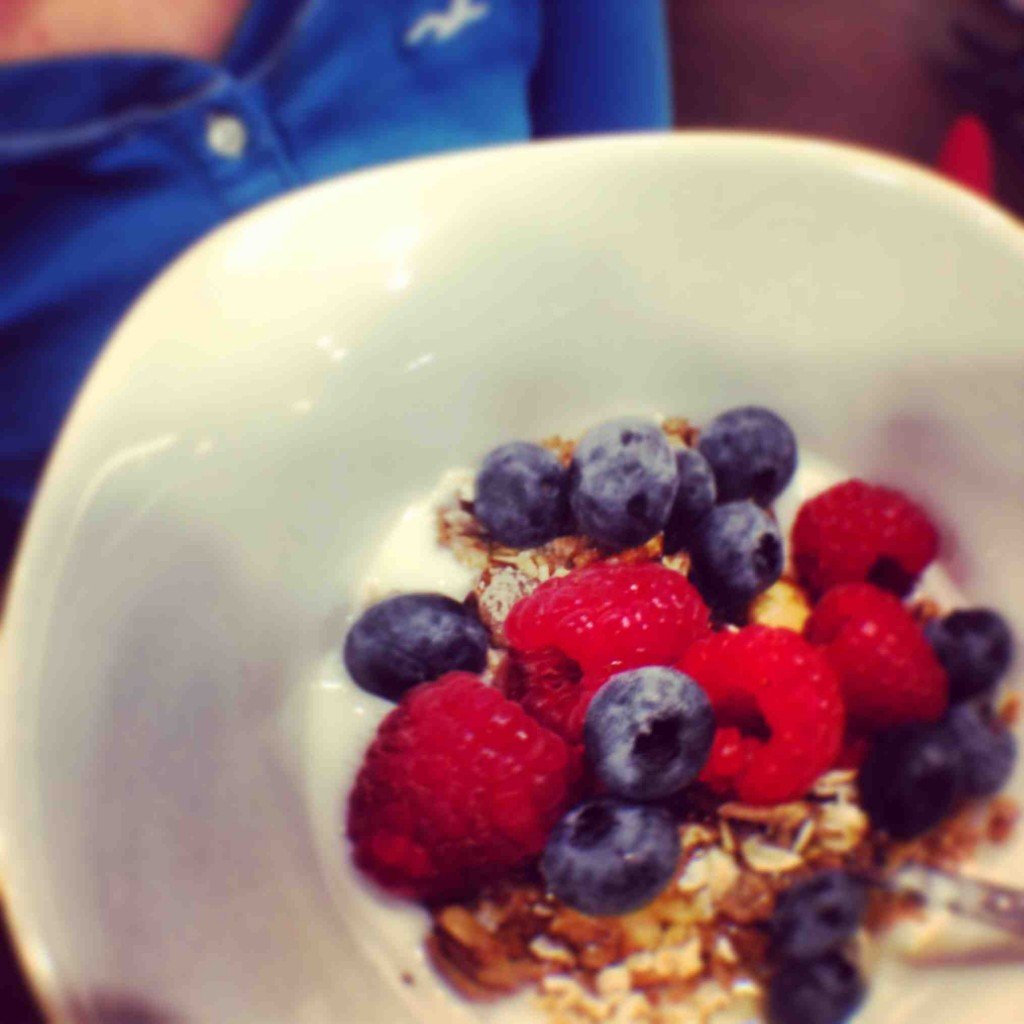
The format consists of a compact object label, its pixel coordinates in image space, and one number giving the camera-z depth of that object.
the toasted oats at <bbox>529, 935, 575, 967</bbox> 0.13
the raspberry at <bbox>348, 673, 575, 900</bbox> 0.13
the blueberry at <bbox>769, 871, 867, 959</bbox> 0.13
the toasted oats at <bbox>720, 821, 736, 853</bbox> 0.13
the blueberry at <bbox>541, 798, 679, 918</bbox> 0.13
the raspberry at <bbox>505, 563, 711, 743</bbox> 0.12
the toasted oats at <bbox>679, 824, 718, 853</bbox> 0.13
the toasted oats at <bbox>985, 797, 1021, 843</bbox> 0.14
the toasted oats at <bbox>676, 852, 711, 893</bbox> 0.13
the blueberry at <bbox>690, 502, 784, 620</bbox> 0.13
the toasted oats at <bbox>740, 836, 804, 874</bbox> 0.13
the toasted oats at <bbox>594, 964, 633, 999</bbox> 0.13
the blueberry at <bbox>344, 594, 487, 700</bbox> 0.14
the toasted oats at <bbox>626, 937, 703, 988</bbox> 0.13
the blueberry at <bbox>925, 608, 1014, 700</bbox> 0.15
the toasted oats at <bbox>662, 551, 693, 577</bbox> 0.14
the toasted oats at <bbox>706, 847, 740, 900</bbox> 0.13
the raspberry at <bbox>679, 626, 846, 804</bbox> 0.13
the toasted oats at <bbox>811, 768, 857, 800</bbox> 0.13
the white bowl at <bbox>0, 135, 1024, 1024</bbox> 0.12
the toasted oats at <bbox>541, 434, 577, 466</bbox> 0.15
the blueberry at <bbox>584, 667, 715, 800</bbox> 0.12
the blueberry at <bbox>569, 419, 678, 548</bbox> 0.14
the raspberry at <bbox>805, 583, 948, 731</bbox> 0.13
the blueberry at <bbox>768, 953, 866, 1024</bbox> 0.13
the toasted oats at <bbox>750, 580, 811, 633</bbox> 0.14
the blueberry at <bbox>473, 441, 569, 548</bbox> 0.14
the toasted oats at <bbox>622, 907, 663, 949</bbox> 0.13
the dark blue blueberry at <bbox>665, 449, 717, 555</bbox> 0.14
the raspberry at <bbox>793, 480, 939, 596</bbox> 0.15
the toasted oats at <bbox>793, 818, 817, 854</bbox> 0.13
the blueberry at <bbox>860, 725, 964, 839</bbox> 0.13
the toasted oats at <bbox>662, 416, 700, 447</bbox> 0.16
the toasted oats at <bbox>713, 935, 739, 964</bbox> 0.13
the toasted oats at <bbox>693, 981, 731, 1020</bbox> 0.13
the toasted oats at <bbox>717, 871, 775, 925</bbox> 0.13
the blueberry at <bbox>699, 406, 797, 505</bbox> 0.16
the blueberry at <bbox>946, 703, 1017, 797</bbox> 0.14
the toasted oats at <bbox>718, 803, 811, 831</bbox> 0.13
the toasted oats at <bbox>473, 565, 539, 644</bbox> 0.13
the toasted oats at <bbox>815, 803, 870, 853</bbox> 0.13
